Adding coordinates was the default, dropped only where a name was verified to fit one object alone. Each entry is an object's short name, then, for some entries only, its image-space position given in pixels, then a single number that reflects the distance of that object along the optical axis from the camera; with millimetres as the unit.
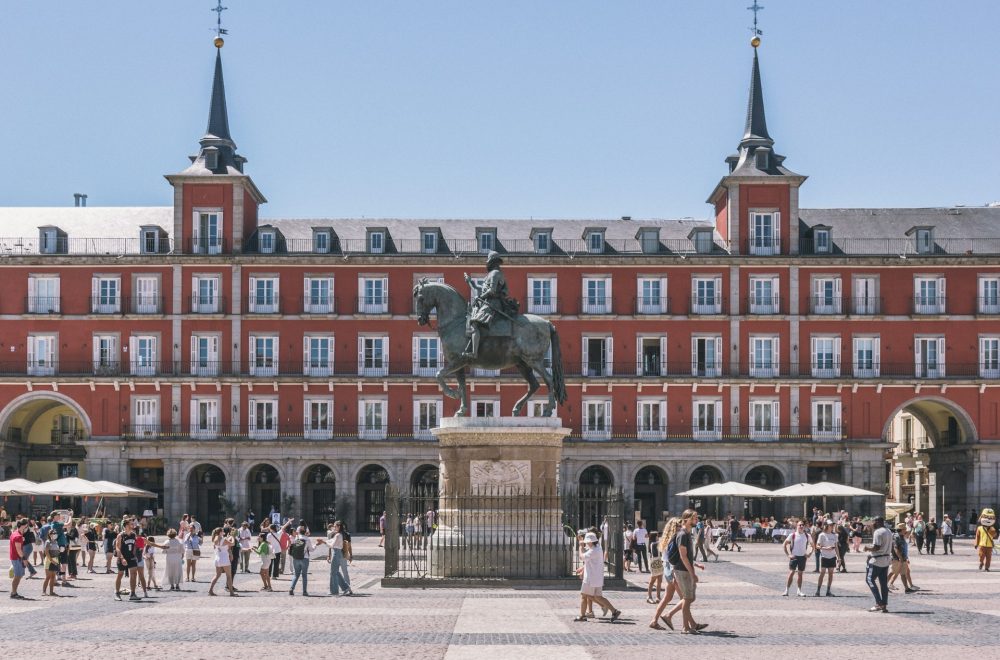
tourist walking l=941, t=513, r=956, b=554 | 47938
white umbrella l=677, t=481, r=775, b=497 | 54000
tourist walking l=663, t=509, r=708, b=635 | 20047
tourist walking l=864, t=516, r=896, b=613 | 23781
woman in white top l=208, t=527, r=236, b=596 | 28828
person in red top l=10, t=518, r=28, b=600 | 27953
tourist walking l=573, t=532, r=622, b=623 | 21359
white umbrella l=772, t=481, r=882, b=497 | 51875
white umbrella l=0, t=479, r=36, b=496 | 52094
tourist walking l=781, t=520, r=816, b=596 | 28422
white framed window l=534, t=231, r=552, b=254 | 70188
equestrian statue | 29844
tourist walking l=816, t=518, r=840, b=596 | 28750
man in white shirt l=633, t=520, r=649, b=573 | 37906
